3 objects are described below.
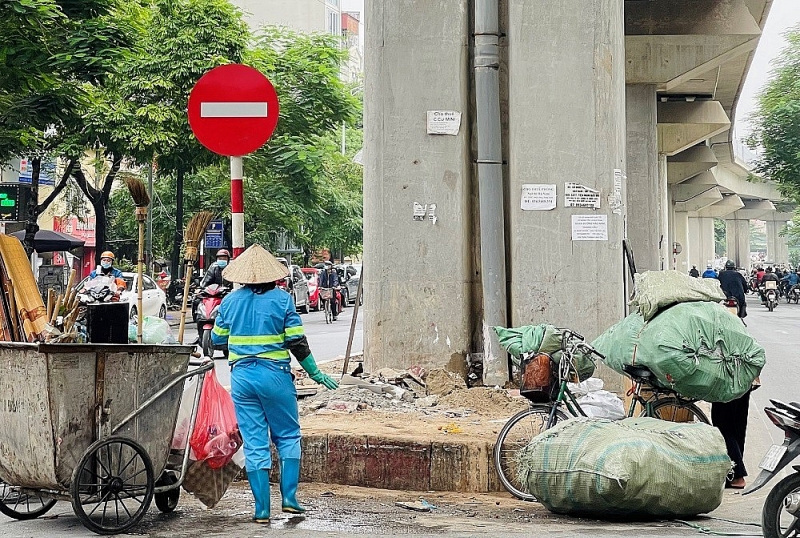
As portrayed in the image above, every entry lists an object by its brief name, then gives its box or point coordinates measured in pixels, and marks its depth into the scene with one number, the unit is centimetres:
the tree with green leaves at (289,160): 3078
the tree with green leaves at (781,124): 4834
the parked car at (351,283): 4039
